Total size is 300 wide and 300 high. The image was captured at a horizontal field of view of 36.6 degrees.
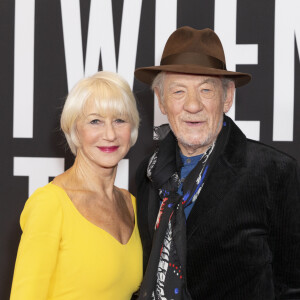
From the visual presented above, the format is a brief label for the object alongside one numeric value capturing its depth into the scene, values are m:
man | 1.54
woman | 1.51
